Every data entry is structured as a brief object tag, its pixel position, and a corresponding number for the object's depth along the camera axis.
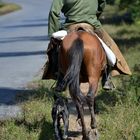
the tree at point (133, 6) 38.32
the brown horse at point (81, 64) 13.82
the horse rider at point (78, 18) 15.16
